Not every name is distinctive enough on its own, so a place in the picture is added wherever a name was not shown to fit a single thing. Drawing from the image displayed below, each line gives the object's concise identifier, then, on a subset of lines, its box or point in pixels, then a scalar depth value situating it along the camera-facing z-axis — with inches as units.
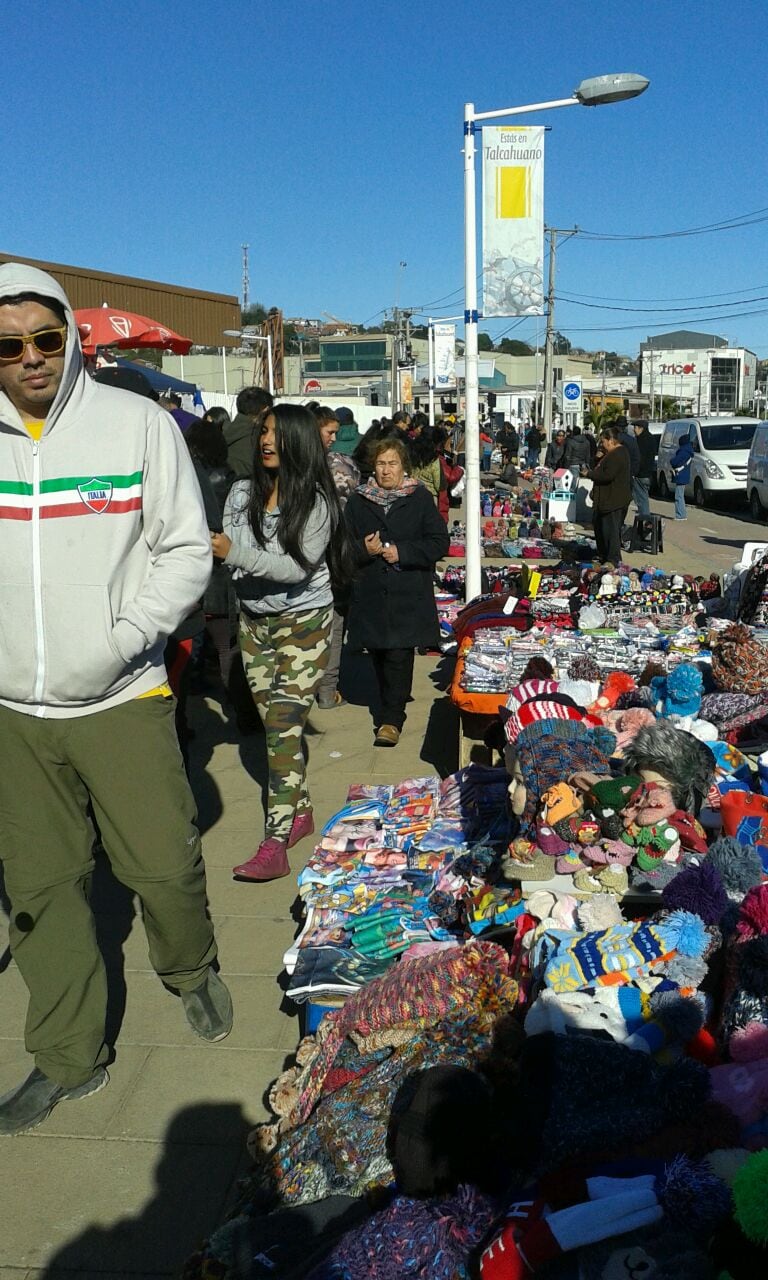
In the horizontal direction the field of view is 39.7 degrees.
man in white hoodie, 111.6
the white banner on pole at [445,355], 1105.4
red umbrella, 447.5
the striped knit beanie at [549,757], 148.3
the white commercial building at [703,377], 4116.6
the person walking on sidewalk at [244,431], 309.7
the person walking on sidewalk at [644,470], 639.1
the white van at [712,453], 945.5
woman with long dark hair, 180.5
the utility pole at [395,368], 1670.8
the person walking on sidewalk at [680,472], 822.1
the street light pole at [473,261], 373.1
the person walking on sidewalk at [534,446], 1387.5
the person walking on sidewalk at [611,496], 522.3
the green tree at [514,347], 5836.6
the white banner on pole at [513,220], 366.0
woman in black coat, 249.4
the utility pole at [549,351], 1685.5
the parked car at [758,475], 817.5
